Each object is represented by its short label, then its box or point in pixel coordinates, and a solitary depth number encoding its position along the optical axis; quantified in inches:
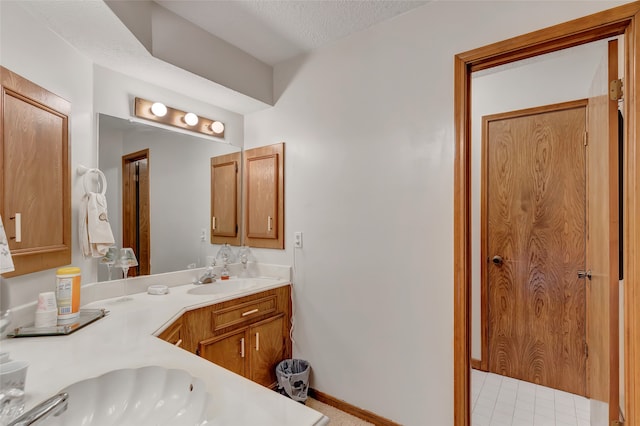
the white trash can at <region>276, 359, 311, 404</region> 84.4
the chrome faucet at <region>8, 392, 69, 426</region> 25.6
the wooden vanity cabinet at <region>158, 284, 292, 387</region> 69.7
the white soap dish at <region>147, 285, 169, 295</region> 78.8
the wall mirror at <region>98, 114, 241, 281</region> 76.2
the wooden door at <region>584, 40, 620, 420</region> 56.0
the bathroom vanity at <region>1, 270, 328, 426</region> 30.2
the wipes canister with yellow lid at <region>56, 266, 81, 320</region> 53.5
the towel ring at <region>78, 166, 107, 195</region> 67.8
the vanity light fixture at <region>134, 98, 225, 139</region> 82.4
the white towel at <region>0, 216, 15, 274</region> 36.0
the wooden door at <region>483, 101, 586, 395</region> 92.4
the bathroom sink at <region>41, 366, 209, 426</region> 32.0
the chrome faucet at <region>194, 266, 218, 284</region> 91.6
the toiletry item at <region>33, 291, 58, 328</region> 51.1
